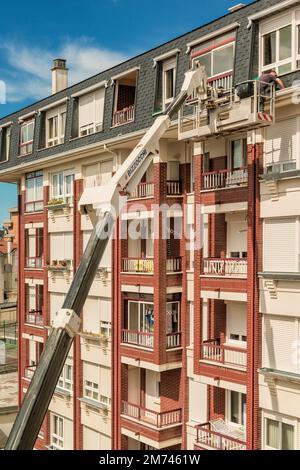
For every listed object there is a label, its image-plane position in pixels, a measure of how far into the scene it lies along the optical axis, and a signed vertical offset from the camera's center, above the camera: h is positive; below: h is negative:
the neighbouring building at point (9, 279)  52.03 -2.36
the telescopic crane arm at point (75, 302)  11.48 -0.97
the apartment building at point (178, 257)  18.19 +0.01
